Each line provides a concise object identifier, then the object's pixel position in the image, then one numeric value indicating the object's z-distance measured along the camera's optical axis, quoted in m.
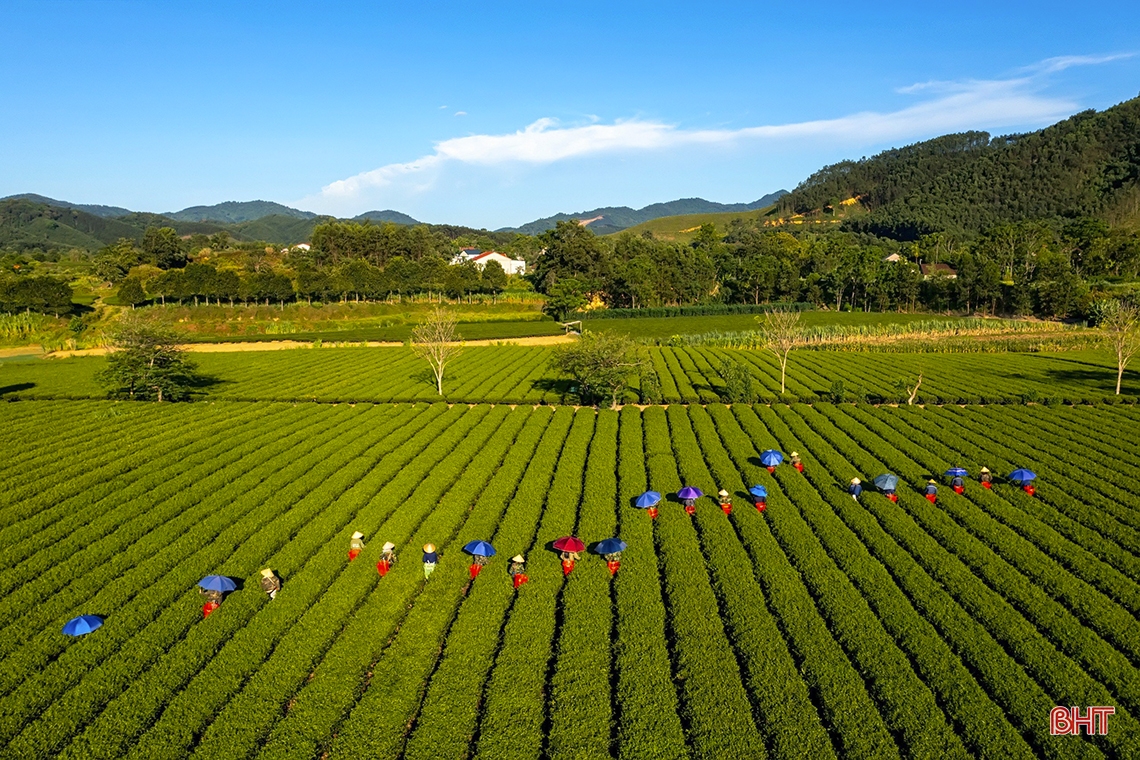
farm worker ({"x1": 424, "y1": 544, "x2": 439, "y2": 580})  21.31
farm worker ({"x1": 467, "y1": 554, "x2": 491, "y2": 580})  21.58
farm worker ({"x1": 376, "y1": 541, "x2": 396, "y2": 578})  21.66
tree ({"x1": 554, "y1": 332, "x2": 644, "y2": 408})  45.28
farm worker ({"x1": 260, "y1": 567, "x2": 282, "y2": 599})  20.09
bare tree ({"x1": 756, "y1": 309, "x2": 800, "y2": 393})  51.28
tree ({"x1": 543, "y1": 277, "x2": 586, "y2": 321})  111.94
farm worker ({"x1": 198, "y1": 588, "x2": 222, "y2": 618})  19.25
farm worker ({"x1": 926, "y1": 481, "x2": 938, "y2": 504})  27.30
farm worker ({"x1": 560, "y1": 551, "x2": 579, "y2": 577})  21.45
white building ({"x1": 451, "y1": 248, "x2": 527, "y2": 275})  180.12
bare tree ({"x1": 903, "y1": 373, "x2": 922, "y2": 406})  46.25
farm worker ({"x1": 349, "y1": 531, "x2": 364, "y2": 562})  23.02
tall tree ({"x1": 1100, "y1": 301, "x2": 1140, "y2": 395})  48.78
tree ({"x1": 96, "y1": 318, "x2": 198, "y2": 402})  48.38
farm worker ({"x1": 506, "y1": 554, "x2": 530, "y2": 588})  20.86
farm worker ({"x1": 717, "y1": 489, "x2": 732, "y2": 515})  26.55
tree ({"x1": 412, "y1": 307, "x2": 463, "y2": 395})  51.41
